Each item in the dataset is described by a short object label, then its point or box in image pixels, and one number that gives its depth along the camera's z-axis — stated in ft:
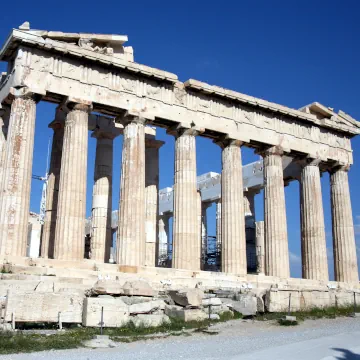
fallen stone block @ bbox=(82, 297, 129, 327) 50.93
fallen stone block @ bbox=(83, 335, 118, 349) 43.19
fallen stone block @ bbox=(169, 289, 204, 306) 58.39
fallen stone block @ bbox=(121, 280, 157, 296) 58.49
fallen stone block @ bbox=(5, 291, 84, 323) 48.54
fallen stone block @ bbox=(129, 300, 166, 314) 54.74
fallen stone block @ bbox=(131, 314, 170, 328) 52.75
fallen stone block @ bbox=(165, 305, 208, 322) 55.52
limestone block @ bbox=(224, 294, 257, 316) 60.95
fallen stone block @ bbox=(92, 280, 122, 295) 56.29
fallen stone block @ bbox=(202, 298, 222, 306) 61.82
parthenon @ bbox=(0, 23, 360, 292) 80.59
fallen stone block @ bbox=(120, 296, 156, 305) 56.37
